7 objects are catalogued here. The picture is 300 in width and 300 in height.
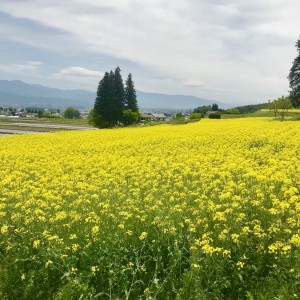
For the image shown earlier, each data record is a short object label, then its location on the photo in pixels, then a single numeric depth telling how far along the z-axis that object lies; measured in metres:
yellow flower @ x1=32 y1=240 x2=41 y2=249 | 5.96
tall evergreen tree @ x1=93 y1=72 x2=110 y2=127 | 71.75
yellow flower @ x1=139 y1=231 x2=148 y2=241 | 5.98
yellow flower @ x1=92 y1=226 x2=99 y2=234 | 6.00
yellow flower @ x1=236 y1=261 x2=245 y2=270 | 5.11
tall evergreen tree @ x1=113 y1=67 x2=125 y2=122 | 72.38
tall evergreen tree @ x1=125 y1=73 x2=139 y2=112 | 81.19
